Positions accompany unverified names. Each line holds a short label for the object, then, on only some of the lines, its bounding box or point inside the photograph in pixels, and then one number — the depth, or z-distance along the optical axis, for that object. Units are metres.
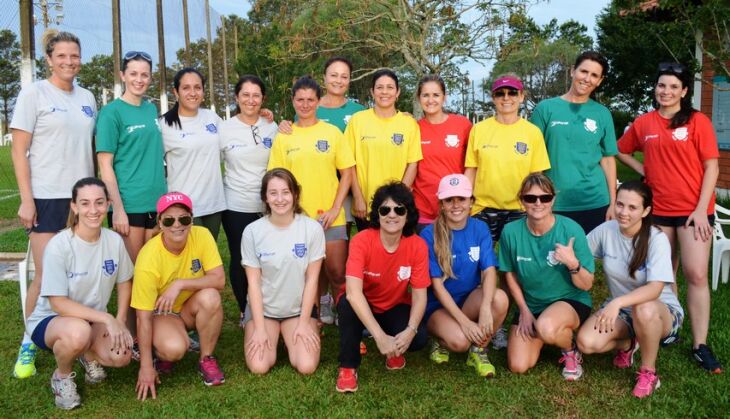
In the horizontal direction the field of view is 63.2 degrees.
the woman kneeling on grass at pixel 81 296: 3.54
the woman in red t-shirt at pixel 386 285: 3.76
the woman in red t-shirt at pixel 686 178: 4.03
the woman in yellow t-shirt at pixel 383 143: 4.48
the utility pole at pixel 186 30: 26.95
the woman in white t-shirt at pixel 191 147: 4.38
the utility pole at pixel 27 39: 7.37
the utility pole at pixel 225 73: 37.64
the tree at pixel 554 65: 37.38
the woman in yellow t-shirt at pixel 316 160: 4.39
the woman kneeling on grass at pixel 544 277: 3.78
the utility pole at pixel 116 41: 16.11
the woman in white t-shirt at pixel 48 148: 3.95
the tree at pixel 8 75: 32.67
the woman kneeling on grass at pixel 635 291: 3.60
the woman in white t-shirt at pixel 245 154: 4.54
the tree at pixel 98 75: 34.78
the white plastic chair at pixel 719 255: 5.66
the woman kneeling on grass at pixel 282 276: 3.98
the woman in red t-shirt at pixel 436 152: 4.54
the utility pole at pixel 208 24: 32.64
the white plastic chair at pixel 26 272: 4.51
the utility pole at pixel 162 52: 20.06
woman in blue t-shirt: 3.89
